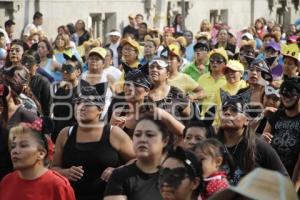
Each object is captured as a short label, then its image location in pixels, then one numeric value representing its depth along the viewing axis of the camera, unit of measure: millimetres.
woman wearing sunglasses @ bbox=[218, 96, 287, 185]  11648
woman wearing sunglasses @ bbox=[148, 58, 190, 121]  15140
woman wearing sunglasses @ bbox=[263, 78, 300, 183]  13509
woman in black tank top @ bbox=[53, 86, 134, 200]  12120
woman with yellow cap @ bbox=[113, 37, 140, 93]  22379
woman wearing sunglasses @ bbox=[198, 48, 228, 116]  19531
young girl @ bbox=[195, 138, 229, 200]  9134
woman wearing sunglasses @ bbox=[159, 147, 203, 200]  8399
